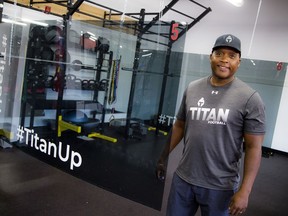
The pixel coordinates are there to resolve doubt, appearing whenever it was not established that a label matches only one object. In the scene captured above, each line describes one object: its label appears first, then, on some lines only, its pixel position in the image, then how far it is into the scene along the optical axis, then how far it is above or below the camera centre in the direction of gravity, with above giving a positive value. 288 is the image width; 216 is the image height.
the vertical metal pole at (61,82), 4.03 -0.23
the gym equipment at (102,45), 4.13 +0.43
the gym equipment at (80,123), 3.98 -0.82
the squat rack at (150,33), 3.53 +0.65
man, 1.28 -0.24
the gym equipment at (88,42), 3.98 +0.43
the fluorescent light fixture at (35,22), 3.93 +0.61
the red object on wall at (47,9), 4.42 +0.91
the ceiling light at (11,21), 3.38 +0.49
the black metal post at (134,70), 3.50 +0.10
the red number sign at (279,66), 5.34 +0.64
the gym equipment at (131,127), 4.41 -0.84
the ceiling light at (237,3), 5.35 +1.81
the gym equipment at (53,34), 3.67 +0.43
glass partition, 3.05 -0.41
